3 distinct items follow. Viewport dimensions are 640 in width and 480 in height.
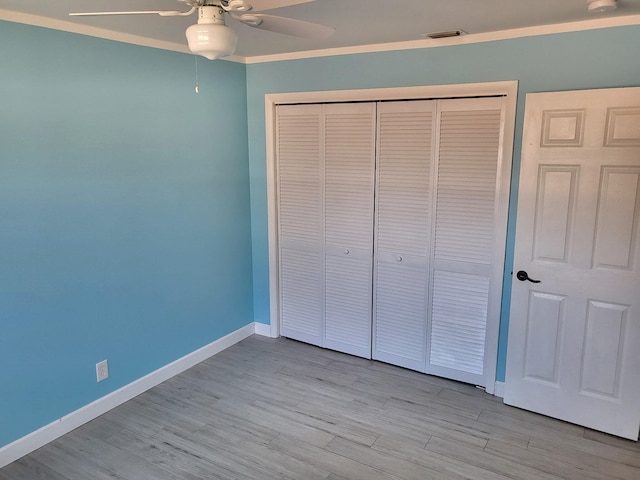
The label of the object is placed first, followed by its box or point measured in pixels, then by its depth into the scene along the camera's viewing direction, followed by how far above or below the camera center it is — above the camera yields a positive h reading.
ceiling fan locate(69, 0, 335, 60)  1.61 +0.52
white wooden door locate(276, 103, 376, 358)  3.49 -0.41
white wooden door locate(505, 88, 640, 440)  2.53 -0.52
